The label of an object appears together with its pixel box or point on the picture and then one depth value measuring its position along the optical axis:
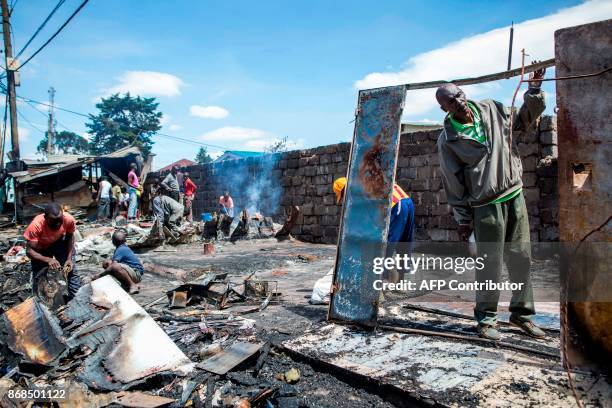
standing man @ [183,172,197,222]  14.81
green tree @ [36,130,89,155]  50.78
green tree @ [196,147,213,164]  48.81
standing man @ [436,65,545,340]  2.87
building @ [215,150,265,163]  25.84
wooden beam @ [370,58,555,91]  2.82
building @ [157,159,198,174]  48.42
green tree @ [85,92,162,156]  41.31
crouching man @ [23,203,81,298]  5.00
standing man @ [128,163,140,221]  14.52
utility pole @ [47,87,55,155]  37.86
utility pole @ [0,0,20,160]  16.67
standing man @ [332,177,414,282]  4.36
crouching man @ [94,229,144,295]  5.48
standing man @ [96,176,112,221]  14.60
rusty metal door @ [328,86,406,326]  3.43
